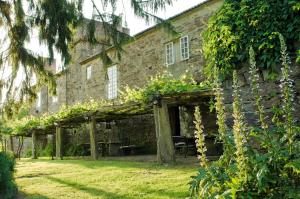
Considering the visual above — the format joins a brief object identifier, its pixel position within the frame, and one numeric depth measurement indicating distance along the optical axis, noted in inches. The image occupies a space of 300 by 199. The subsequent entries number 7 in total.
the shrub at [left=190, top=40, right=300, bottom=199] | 111.1
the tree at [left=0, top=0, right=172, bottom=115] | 229.9
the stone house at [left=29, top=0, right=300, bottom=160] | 539.8
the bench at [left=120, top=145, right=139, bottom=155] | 646.3
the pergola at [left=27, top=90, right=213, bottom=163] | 399.5
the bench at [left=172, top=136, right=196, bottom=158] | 491.2
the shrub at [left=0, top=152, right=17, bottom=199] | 248.5
